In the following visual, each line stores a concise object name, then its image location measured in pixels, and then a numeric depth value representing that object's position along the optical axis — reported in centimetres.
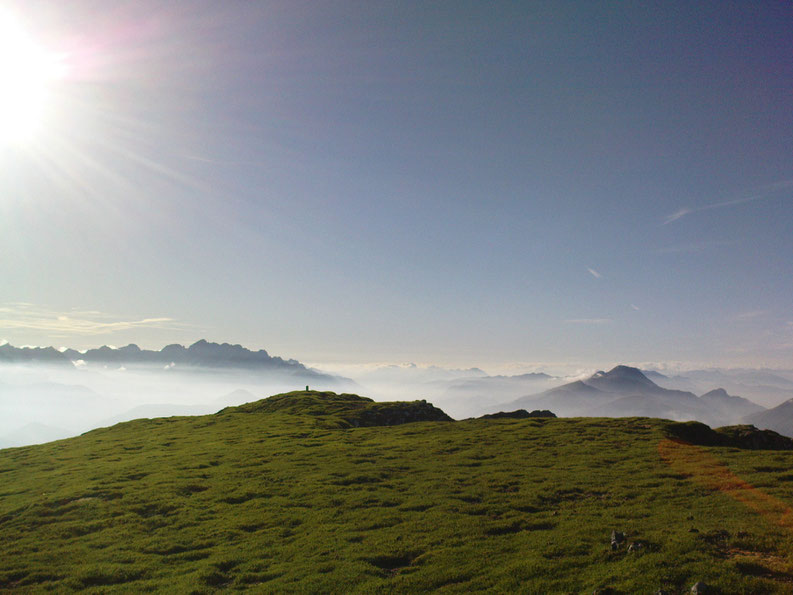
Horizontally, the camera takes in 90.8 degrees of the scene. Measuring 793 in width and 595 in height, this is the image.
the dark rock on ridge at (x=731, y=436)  5331
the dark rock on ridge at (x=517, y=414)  8388
